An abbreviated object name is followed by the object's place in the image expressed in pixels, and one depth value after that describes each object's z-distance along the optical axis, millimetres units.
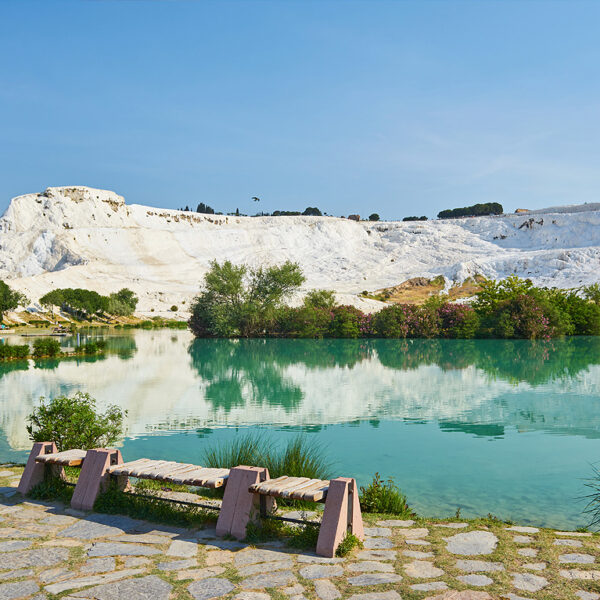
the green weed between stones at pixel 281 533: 4027
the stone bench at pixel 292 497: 3855
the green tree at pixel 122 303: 52406
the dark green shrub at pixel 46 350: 20828
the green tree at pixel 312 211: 124062
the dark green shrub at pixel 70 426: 6344
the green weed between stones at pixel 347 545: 3863
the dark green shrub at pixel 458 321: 32312
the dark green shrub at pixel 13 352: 19703
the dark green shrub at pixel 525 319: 31297
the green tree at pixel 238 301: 32625
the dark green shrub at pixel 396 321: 32688
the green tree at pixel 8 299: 45762
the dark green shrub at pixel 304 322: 33062
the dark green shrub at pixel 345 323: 33219
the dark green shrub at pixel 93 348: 22392
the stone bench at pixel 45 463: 5070
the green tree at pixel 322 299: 36188
